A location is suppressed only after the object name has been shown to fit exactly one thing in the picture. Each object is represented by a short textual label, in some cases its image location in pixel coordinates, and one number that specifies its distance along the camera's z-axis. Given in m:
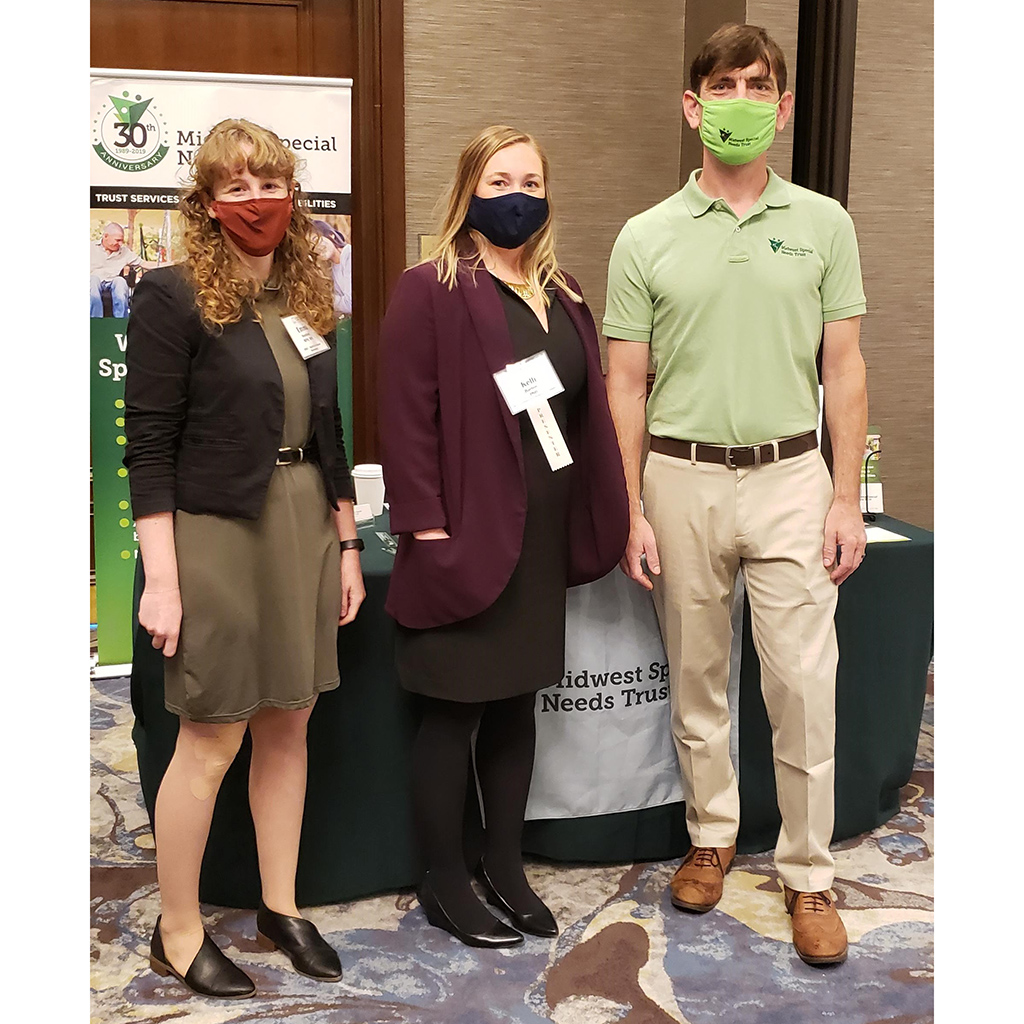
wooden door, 3.79
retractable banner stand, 3.46
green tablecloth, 2.07
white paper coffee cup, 2.60
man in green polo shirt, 1.93
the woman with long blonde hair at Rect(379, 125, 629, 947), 1.80
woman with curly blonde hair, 1.65
